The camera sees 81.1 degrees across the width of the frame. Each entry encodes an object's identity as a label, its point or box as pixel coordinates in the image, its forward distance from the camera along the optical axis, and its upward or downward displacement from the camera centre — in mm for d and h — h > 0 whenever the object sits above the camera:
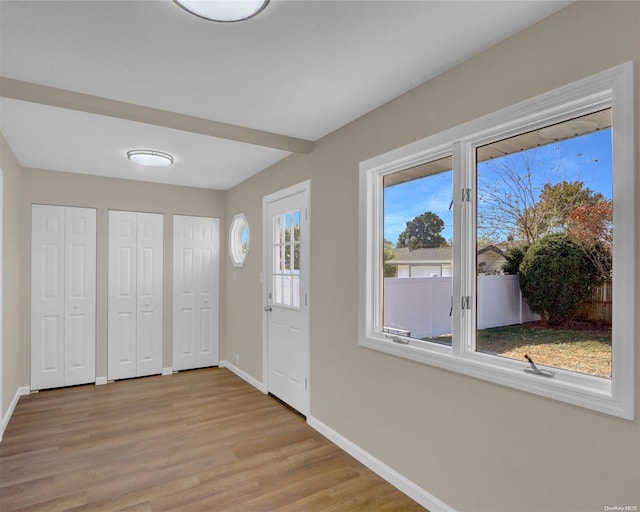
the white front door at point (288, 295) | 3441 -381
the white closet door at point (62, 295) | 4152 -450
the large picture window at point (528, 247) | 1431 +54
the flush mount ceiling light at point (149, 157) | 3500 +950
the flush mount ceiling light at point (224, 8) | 1500 +1021
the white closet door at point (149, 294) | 4723 -485
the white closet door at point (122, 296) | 4547 -492
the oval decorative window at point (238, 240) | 4867 +227
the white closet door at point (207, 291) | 5117 -476
